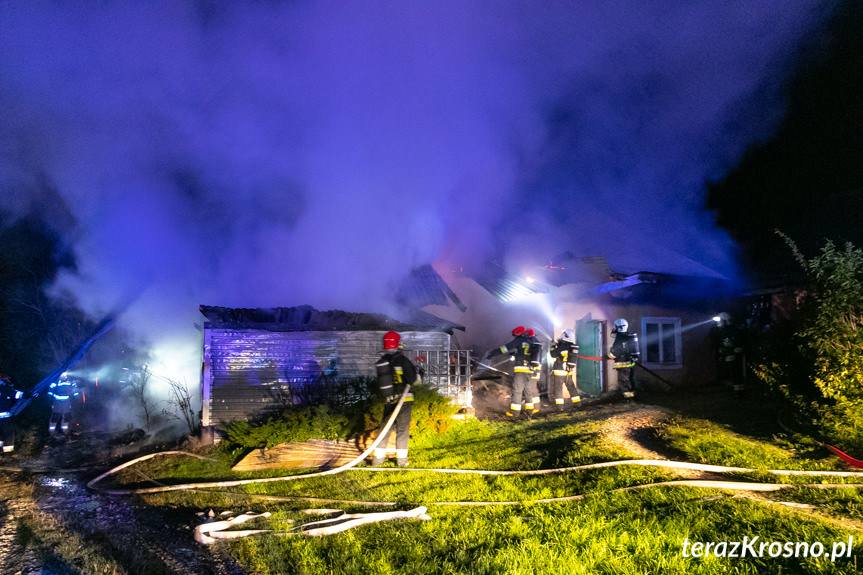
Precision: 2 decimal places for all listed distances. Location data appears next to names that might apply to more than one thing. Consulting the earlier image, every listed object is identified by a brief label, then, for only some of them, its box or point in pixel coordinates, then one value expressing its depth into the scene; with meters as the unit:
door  11.67
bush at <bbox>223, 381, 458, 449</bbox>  6.85
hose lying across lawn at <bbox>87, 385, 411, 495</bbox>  5.47
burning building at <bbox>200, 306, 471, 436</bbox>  8.94
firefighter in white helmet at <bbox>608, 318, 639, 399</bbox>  9.71
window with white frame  12.04
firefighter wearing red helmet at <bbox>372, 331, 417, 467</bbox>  6.31
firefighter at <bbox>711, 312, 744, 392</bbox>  10.84
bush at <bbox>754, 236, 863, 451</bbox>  4.92
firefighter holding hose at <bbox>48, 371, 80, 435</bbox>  9.75
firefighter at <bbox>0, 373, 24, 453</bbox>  8.17
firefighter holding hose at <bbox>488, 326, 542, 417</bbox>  9.09
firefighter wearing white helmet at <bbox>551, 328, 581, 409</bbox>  9.69
